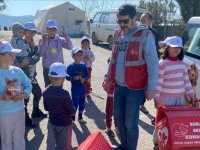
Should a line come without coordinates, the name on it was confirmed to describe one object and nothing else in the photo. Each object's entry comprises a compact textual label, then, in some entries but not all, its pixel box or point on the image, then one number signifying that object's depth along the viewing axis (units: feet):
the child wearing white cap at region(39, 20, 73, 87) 15.91
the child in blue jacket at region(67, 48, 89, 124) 15.10
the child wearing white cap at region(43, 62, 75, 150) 10.39
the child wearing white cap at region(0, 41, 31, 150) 10.18
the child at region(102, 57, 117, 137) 13.63
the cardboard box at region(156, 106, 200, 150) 10.11
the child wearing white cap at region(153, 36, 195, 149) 11.40
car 12.60
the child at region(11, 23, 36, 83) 13.60
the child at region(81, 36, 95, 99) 19.13
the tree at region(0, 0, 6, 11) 92.66
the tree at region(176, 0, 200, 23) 54.17
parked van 44.69
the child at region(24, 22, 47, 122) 14.38
